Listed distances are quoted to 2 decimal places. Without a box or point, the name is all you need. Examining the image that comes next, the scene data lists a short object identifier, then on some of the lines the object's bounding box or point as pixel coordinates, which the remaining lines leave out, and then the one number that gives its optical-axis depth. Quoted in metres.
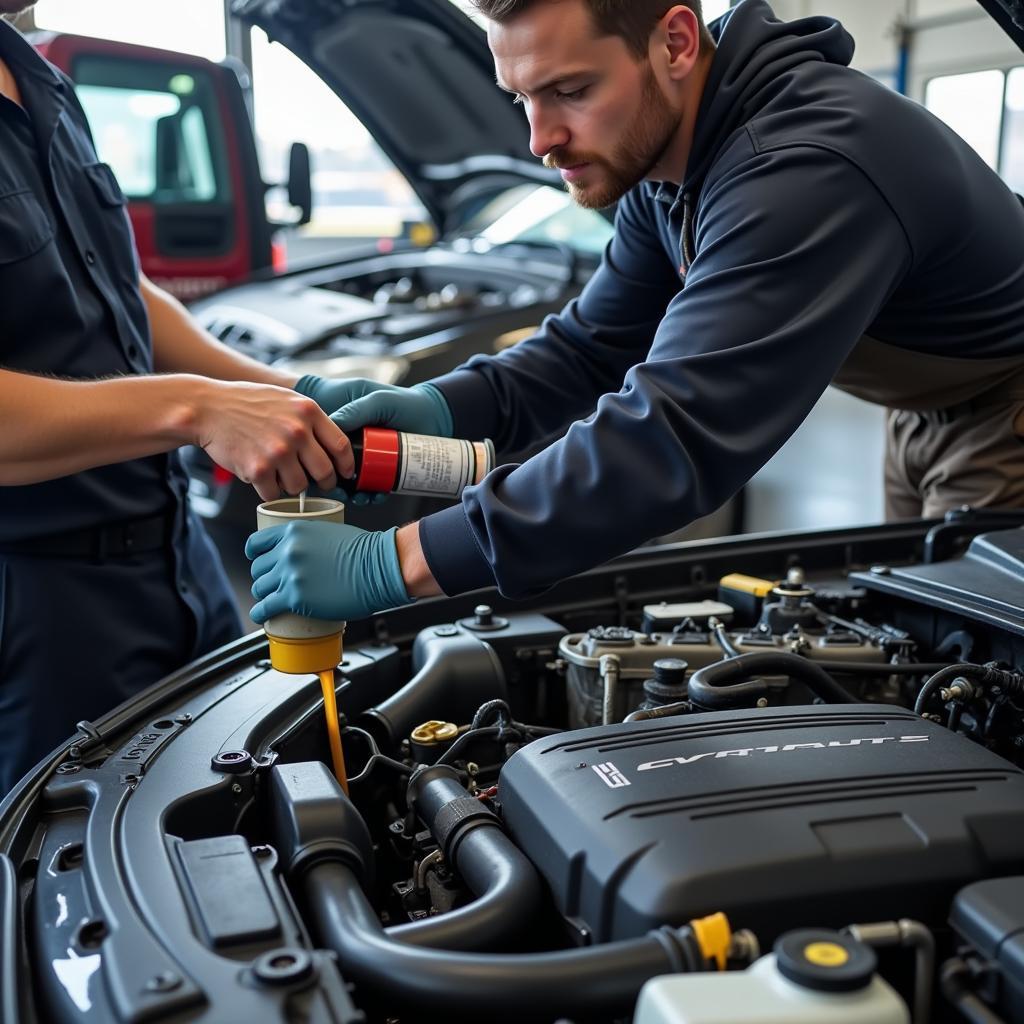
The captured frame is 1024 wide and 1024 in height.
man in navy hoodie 1.10
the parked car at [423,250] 2.99
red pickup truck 4.61
